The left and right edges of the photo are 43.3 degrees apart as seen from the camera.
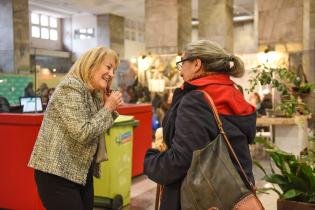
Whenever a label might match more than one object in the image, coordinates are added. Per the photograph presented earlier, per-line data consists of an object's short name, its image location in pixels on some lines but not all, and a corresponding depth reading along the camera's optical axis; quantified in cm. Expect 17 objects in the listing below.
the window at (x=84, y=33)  1872
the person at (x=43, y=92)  746
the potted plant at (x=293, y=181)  249
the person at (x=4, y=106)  562
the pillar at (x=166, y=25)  1029
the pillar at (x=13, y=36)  1305
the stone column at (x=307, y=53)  871
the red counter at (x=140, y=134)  562
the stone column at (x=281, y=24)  875
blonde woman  219
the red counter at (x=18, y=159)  390
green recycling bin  408
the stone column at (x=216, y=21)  1089
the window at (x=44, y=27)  1850
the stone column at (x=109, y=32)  1792
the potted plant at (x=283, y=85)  369
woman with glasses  157
